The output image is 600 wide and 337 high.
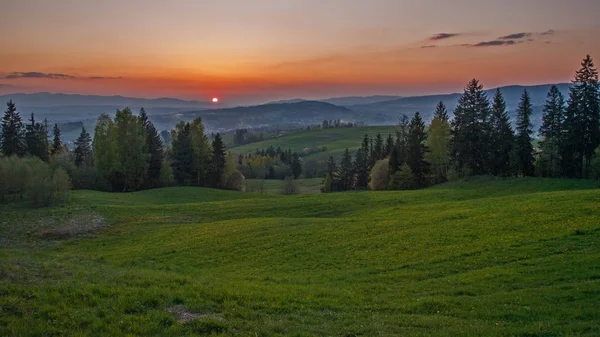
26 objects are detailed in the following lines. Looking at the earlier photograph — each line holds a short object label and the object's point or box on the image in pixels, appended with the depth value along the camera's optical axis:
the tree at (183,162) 88.06
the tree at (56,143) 93.68
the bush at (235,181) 94.41
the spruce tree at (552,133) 65.69
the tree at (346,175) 113.00
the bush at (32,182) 50.88
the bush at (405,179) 75.75
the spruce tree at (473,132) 69.88
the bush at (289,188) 109.75
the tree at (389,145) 103.73
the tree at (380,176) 84.19
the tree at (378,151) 103.84
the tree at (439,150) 76.69
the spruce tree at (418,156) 79.50
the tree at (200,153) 88.75
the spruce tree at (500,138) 70.88
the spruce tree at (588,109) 62.06
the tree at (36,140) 78.75
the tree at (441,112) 85.50
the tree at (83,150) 93.57
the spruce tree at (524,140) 69.06
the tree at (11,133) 75.31
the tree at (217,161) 90.38
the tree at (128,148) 78.25
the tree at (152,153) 84.44
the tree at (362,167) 106.22
